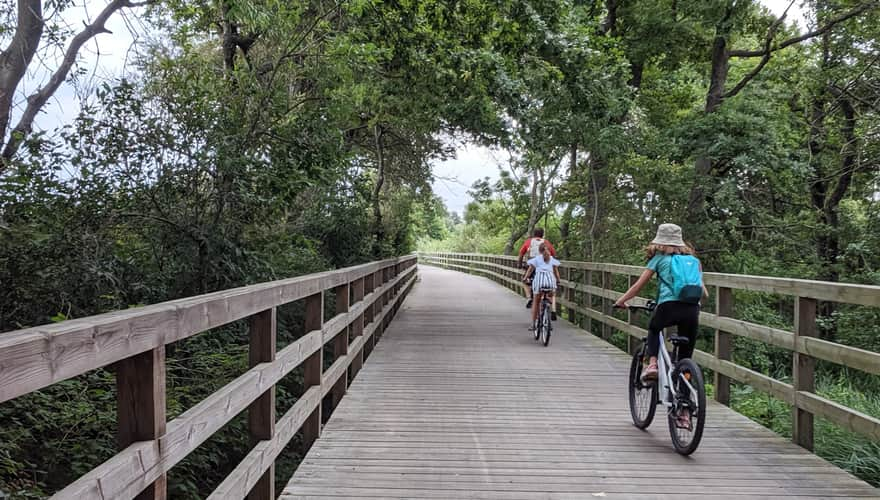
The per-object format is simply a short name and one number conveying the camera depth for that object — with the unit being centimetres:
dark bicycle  942
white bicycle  434
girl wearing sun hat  478
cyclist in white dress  963
